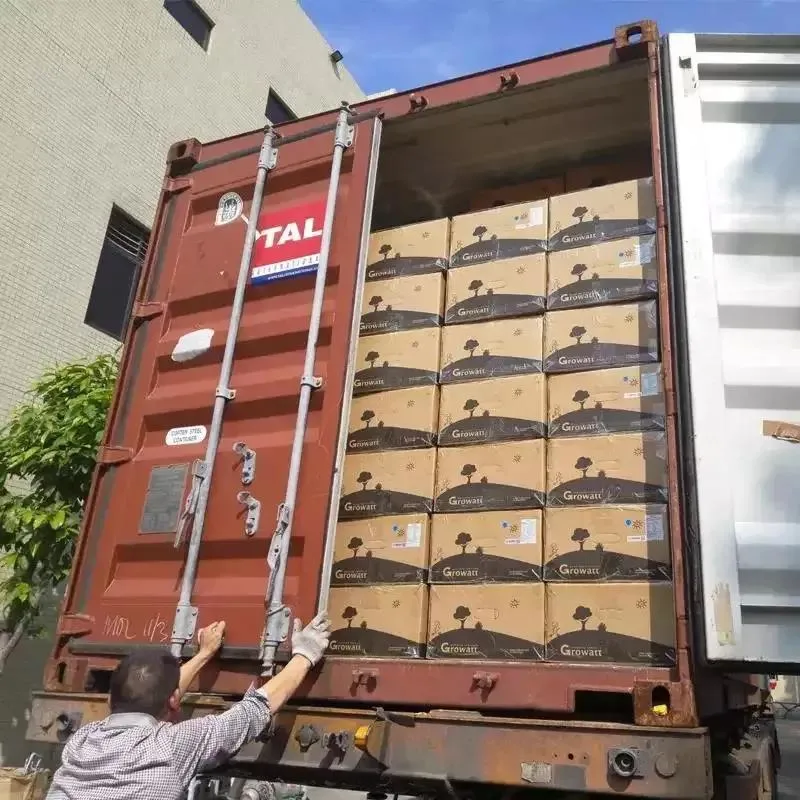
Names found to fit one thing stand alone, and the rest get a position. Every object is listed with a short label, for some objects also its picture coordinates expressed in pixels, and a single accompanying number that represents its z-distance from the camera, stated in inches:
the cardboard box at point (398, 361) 127.3
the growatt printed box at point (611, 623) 96.3
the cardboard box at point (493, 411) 115.1
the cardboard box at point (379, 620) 111.0
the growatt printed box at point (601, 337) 112.8
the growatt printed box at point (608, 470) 104.0
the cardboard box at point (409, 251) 136.9
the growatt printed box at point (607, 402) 108.1
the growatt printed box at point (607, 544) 100.3
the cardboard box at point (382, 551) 115.0
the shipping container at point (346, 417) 92.6
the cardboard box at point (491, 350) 120.0
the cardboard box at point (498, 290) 124.6
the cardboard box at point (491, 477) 111.1
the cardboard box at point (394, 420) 122.8
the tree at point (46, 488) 221.6
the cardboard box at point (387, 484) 119.0
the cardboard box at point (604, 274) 117.1
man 81.4
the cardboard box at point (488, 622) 103.6
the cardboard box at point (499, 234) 129.6
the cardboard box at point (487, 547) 107.5
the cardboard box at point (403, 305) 131.9
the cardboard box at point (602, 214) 121.9
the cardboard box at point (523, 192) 149.3
